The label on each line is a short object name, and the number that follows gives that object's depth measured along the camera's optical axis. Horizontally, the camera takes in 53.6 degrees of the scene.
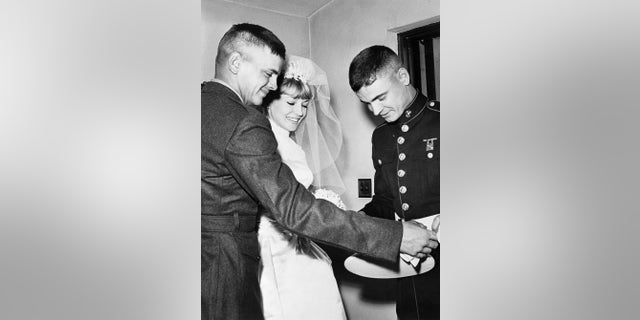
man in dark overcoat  1.96
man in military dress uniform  1.96
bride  1.98
